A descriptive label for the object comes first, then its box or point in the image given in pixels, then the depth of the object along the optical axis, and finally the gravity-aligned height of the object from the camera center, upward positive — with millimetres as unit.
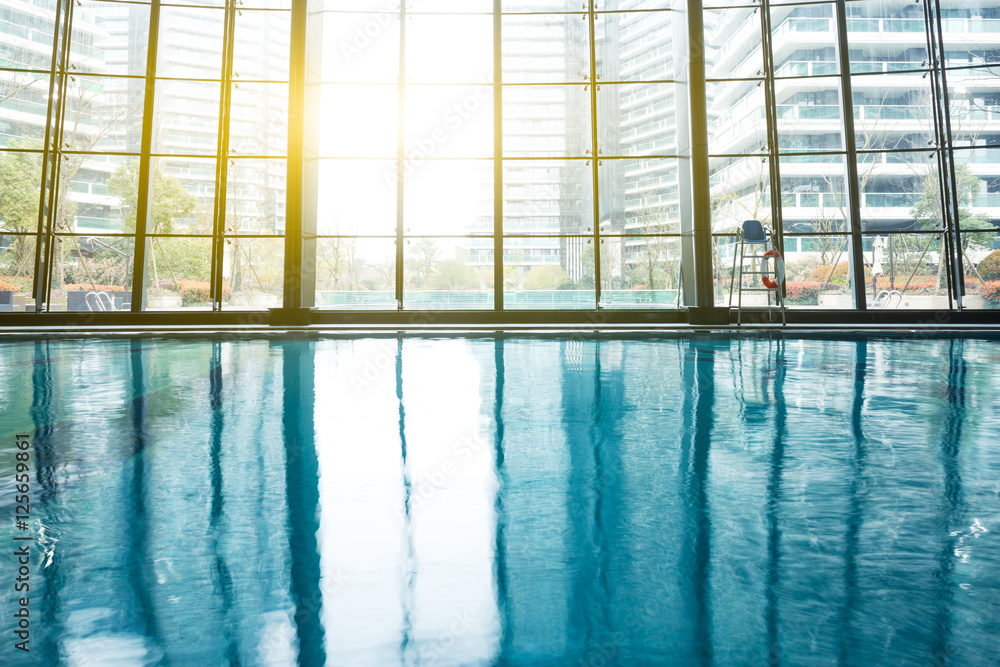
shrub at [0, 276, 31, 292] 7930 +1306
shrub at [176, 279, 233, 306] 8281 +1215
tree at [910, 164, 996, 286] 7723 +2160
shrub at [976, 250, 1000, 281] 7656 +1349
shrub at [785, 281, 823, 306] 8062 +1100
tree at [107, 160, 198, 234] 8219 +2479
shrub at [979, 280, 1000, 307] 7652 +1033
